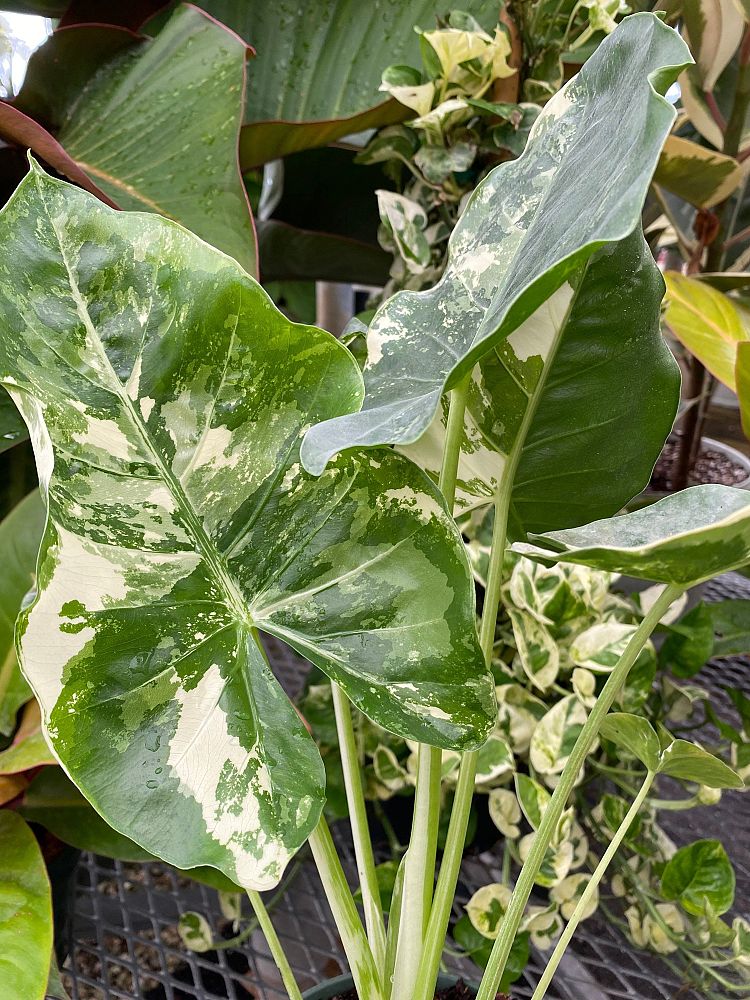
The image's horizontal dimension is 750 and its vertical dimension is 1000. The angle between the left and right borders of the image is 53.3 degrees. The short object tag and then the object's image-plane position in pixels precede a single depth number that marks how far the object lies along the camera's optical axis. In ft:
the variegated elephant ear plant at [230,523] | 0.99
